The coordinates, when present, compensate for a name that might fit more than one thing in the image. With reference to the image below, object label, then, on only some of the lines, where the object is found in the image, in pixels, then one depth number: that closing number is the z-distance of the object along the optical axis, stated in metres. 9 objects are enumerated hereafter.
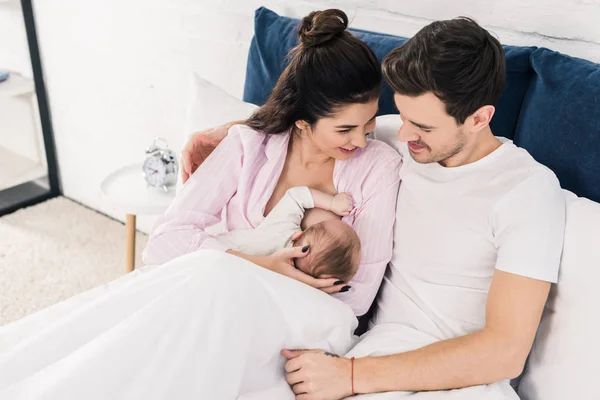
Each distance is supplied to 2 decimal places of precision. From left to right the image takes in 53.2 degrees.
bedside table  1.92
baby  1.33
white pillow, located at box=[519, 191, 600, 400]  1.08
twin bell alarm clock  2.00
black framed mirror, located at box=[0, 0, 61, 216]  2.68
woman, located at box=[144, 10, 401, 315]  1.31
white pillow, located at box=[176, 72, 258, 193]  1.66
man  1.11
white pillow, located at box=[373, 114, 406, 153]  1.45
